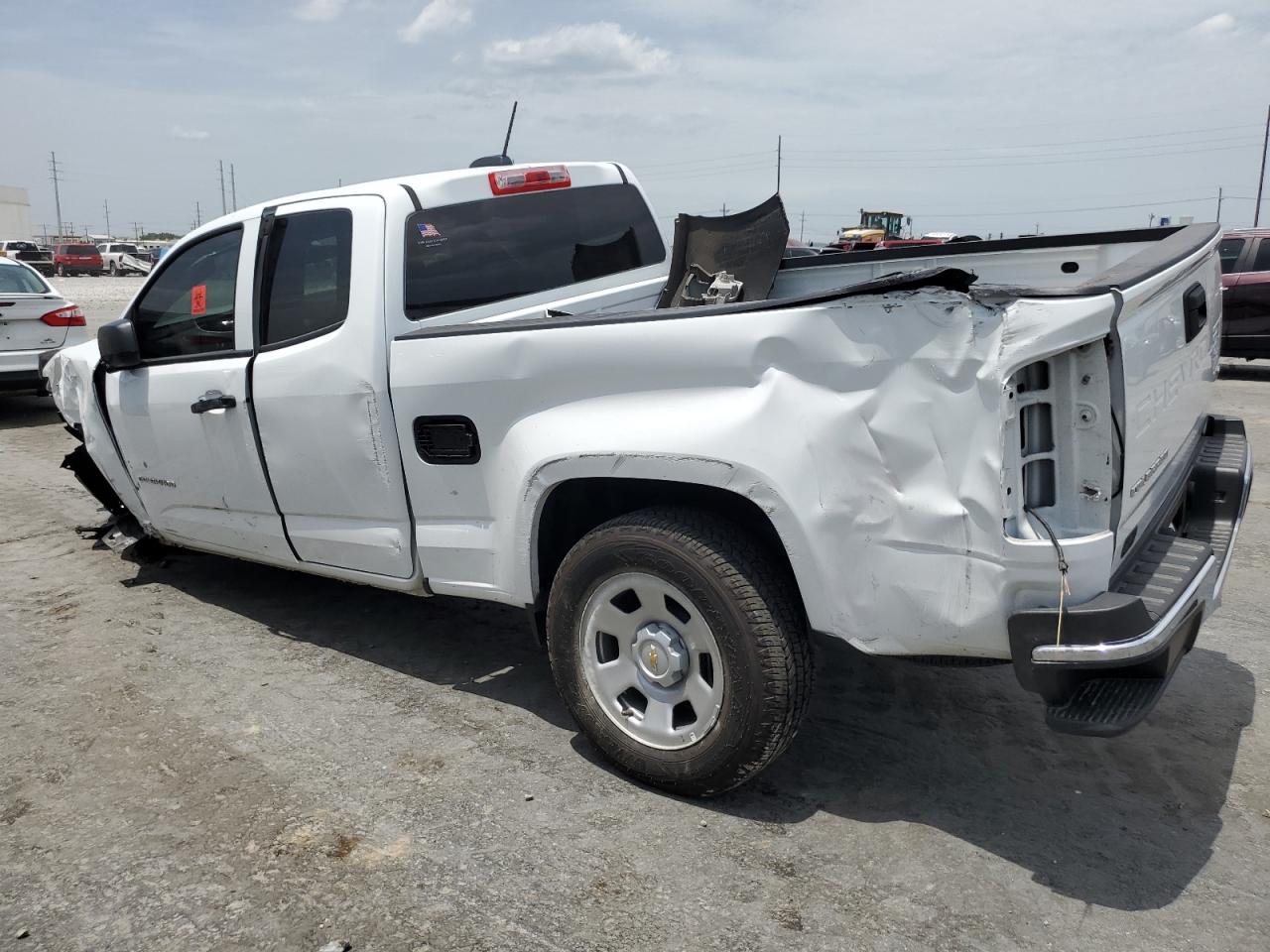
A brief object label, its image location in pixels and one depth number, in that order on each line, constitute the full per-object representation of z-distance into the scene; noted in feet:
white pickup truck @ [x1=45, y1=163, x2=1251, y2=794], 8.24
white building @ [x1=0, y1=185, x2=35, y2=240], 299.79
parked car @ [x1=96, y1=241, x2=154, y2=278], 170.50
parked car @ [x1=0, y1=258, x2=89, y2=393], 33.04
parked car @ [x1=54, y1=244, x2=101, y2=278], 161.38
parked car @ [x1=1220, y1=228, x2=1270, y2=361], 39.75
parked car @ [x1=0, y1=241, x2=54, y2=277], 155.43
